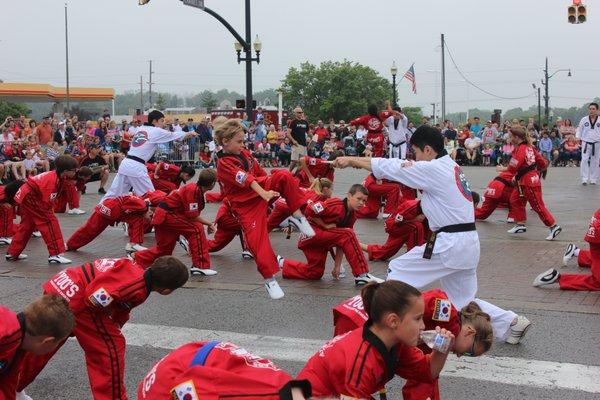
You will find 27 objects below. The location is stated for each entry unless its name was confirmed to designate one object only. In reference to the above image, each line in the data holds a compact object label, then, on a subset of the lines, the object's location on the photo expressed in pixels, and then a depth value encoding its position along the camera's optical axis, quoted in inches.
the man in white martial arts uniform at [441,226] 216.5
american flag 1594.4
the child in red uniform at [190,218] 353.4
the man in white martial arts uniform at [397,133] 684.1
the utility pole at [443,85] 1886.1
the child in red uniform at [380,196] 510.9
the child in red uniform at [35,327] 149.5
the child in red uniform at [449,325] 161.6
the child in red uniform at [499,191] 469.1
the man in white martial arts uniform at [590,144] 704.4
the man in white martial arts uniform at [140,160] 459.2
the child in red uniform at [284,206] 371.1
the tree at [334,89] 3282.5
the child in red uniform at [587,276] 289.0
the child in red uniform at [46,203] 369.7
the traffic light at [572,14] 837.8
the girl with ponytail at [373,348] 134.2
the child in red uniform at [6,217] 411.8
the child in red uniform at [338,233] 315.6
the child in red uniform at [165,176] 497.0
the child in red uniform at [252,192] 297.7
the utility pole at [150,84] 3780.3
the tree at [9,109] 2249.0
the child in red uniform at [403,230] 352.8
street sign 878.9
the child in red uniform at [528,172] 421.7
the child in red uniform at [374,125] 669.9
